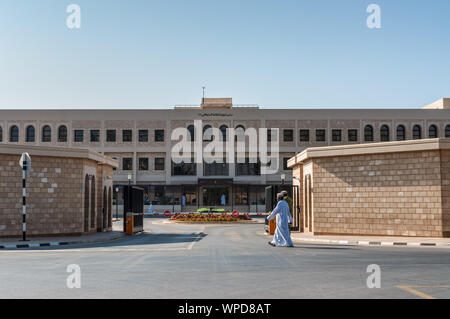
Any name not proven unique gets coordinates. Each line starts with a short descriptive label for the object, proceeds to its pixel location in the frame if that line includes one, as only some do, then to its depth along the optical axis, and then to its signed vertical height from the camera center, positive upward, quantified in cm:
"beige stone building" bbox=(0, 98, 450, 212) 5469 +620
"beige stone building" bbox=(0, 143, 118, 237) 1997 +8
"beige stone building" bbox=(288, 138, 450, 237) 1966 +6
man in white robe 1661 -113
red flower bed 3581 -189
